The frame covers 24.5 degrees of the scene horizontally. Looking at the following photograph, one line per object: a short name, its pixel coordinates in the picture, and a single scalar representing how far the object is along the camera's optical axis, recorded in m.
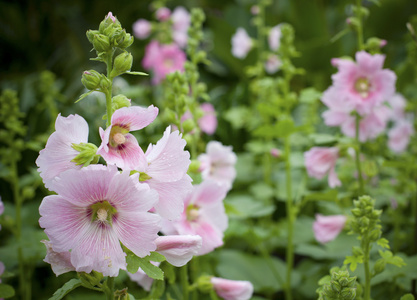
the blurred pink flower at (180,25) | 2.14
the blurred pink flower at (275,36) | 2.21
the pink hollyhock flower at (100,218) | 0.83
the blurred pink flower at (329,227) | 1.18
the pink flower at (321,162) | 1.19
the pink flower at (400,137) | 1.79
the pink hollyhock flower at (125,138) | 0.84
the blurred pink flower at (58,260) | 0.87
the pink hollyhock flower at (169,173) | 0.86
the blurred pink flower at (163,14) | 2.03
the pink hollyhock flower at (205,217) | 0.98
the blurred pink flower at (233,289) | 1.00
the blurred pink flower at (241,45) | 2.26
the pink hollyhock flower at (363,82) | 1.14
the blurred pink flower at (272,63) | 2.25
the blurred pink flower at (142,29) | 2.22
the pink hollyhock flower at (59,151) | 0.85
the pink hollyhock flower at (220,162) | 1.17
